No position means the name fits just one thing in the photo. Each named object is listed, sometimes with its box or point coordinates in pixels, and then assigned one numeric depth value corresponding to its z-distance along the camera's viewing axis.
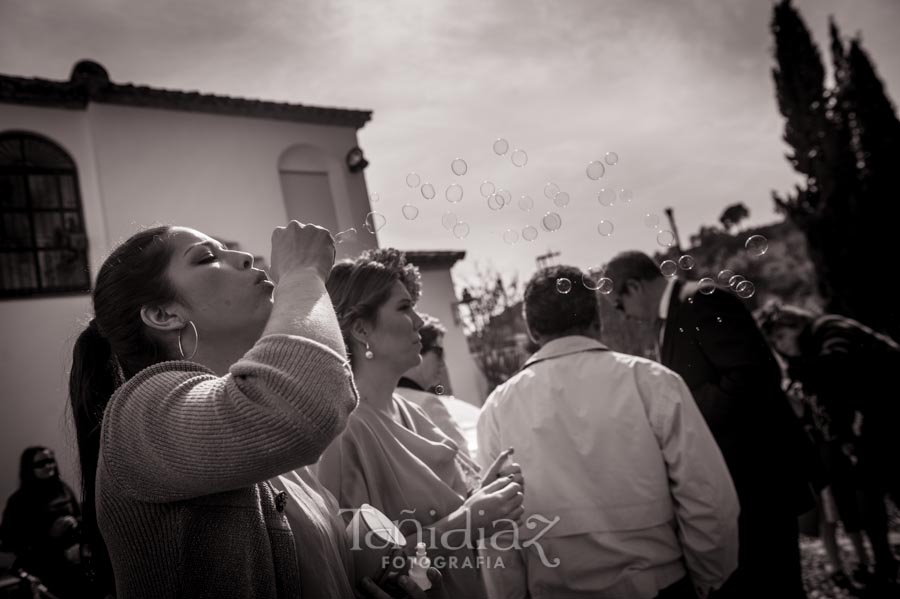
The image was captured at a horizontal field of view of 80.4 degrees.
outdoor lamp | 11.19
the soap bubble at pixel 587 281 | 2.57
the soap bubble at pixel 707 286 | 3.12
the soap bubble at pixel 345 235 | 1.88
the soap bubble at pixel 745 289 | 3.15
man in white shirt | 2.09
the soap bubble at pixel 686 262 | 3.32
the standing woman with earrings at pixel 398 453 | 1.78
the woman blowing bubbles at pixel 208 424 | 0.98
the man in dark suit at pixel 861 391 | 4.12
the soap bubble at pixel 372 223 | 2.93
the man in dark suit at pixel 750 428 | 2.82
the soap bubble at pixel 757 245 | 3.34
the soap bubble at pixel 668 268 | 3.20
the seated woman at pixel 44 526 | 4.32
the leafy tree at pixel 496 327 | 6.42
